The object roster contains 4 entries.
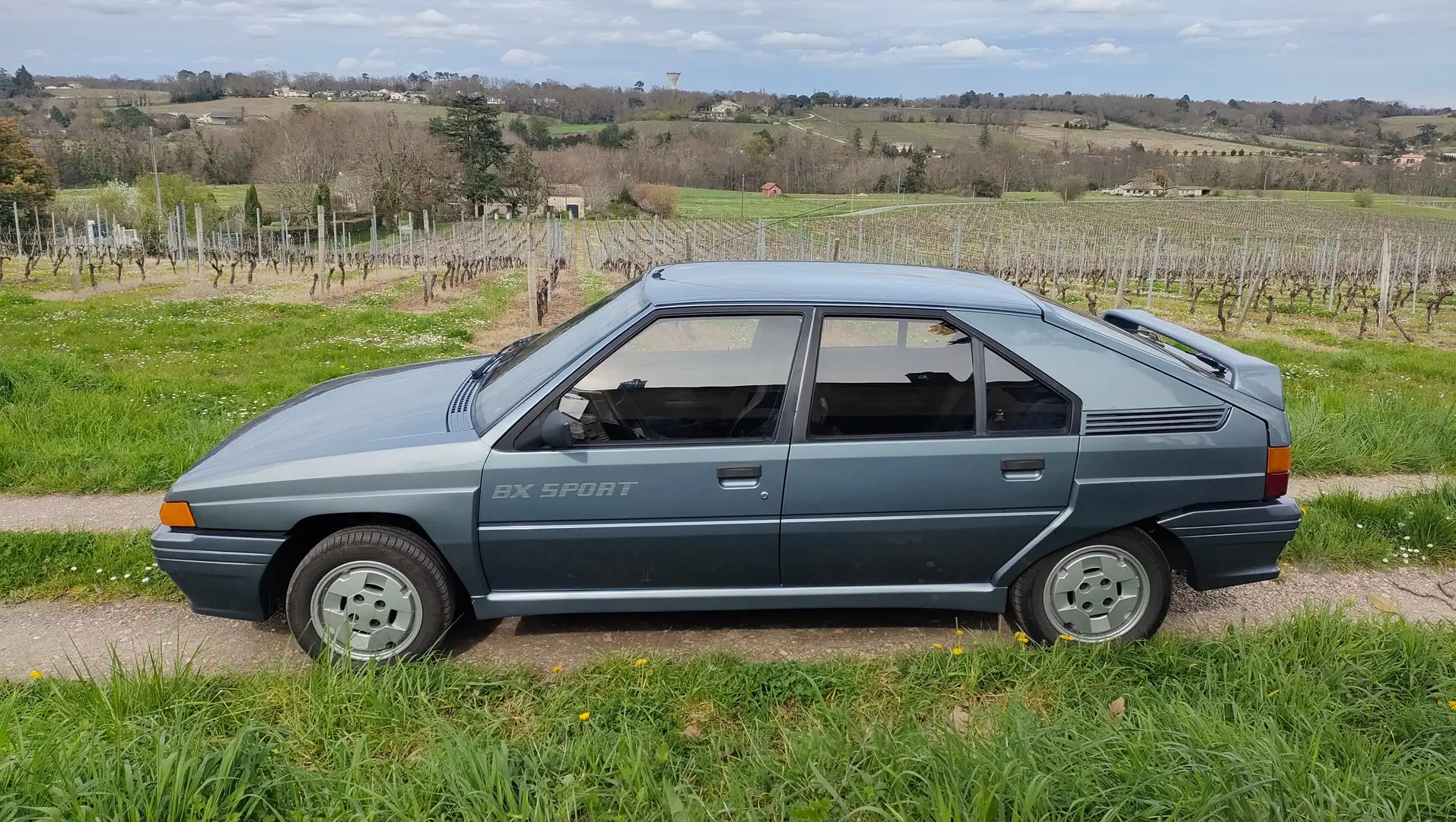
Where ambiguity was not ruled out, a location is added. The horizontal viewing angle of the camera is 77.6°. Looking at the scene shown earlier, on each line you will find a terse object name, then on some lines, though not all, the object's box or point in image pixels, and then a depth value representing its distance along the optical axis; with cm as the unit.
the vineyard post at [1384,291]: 2133
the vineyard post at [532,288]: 1792
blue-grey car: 362
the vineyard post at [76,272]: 2536
